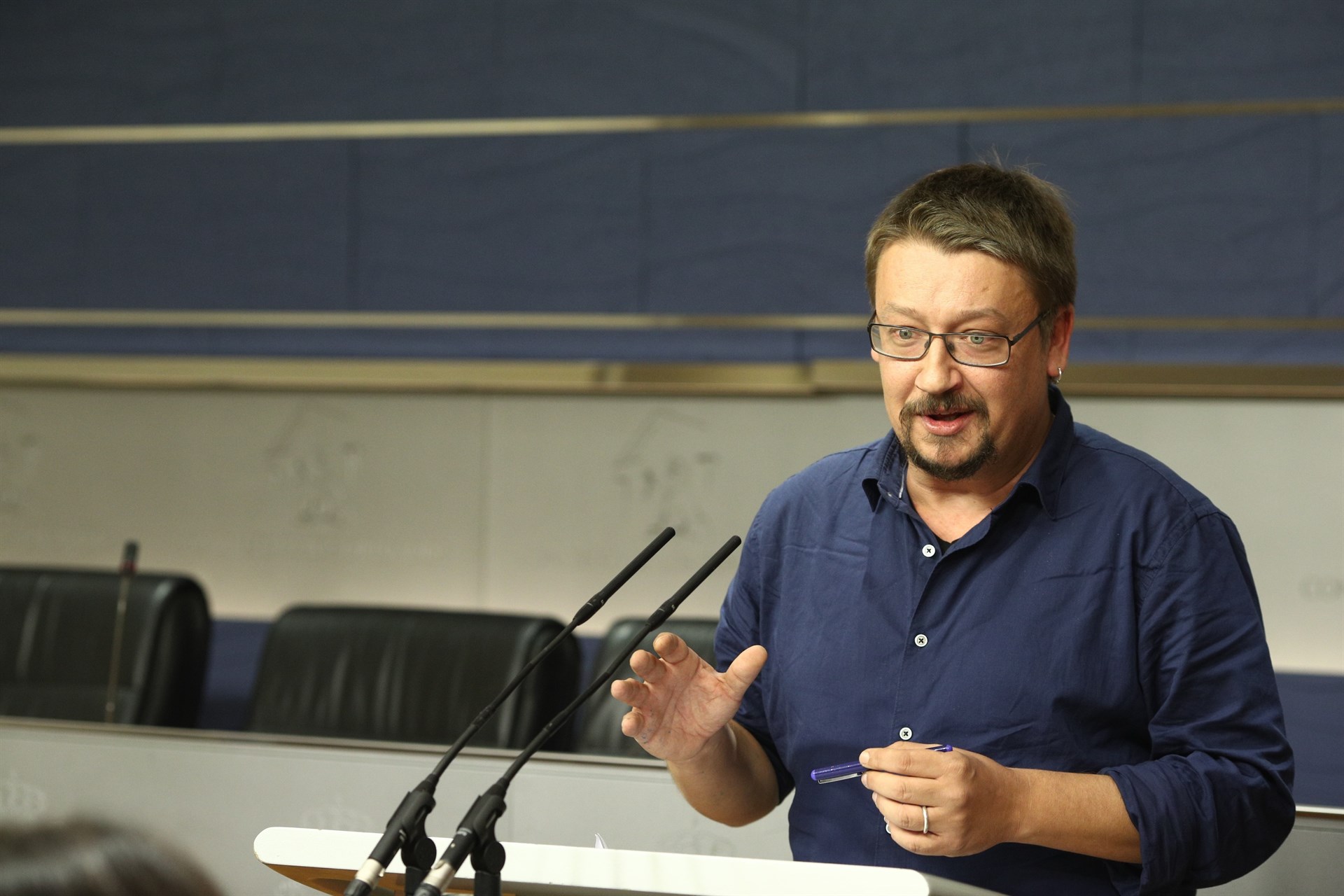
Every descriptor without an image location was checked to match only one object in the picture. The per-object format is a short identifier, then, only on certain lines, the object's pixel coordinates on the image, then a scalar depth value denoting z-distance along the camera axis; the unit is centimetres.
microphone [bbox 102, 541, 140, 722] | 640
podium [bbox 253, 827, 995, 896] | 449
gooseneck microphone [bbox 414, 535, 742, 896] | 451
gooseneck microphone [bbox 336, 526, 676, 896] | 452
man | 479
